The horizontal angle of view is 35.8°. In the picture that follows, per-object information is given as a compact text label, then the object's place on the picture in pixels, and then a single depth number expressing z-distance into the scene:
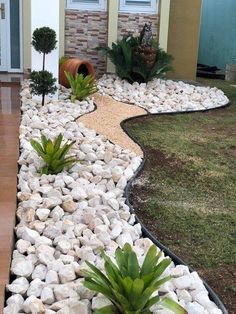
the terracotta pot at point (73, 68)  5.72
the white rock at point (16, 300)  1.67
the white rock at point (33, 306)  1.63
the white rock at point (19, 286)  1.75
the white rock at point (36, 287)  1.76
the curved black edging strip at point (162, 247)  1.87
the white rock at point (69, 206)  2.49
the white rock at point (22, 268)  1.86
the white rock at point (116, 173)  3.04
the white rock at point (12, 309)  1.63
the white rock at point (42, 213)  2.36
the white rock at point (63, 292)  1.74
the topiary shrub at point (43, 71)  4.64
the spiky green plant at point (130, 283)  1.60
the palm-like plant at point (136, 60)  6.35
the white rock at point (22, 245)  2.05
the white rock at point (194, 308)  1.74
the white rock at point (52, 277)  1.83
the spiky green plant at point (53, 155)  2.94
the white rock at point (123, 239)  2.18
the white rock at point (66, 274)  1.85
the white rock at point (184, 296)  1.83
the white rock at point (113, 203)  2.58
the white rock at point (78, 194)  2.63
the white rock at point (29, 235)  2.13
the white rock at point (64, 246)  2.07
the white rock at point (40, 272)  1.87
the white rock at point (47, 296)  1.72
